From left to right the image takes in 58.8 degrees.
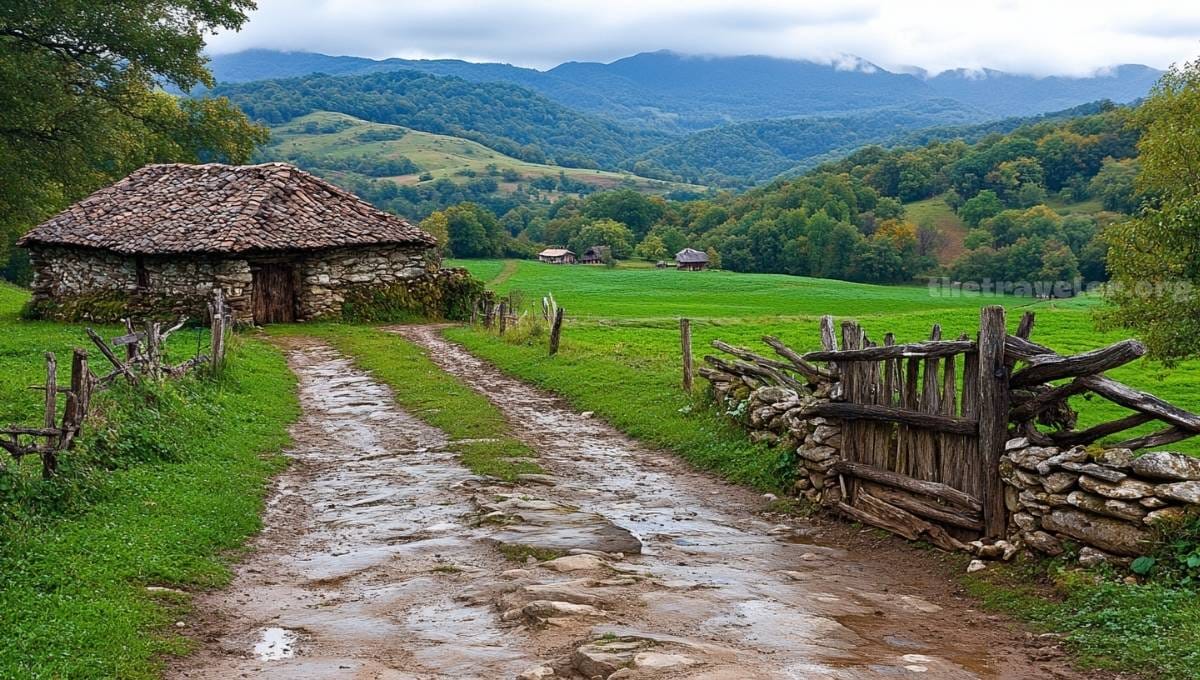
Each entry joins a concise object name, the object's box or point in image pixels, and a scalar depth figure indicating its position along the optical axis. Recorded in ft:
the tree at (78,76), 92.94
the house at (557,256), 370.94
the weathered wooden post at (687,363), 59.77
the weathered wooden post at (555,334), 79.20
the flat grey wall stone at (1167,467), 25.62
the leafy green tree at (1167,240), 58.18
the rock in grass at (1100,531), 26.12
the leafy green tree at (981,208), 357.00
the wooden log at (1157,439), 26.40
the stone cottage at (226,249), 101.60
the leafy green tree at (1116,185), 315.37
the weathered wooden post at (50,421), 32.96
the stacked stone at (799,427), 37.91
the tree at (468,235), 331.98
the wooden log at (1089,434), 27.44
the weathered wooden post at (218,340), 61.92
